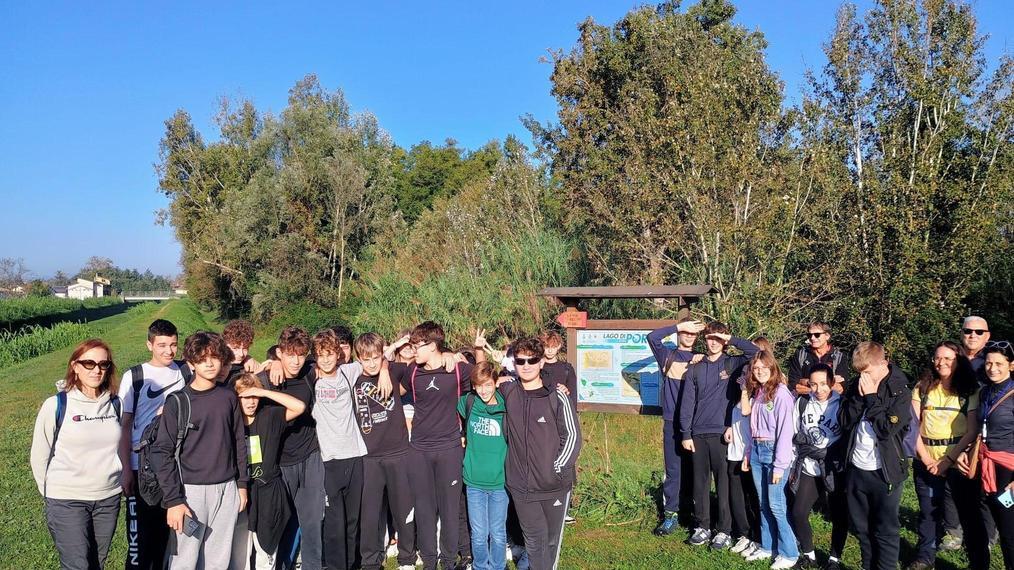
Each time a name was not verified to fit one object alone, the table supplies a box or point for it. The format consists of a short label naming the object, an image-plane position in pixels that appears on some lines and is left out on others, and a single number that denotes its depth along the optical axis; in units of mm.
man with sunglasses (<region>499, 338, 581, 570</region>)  4840
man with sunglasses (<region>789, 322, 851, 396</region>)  6281
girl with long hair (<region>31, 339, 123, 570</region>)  4398
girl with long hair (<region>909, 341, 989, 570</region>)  5137
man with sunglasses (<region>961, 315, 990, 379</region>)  5645
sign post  8336
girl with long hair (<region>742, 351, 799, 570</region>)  5508
